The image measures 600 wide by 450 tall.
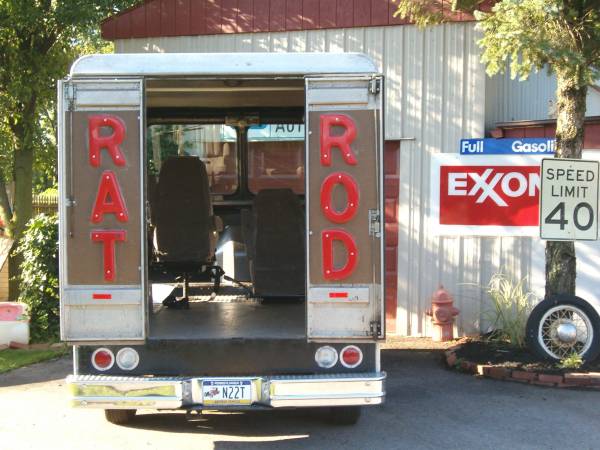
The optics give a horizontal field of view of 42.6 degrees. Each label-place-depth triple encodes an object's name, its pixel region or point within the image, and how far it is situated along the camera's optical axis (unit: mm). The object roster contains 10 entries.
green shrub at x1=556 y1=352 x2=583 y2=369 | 7562
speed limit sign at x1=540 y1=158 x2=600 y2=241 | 7750
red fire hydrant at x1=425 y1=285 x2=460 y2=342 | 9289
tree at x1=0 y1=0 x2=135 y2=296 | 10906
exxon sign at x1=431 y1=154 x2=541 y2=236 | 9375
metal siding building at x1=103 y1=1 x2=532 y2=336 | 9594
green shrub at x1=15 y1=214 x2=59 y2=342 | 9719
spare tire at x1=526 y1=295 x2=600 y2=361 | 7625
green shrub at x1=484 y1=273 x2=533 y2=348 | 8734
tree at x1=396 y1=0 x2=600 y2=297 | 7184
